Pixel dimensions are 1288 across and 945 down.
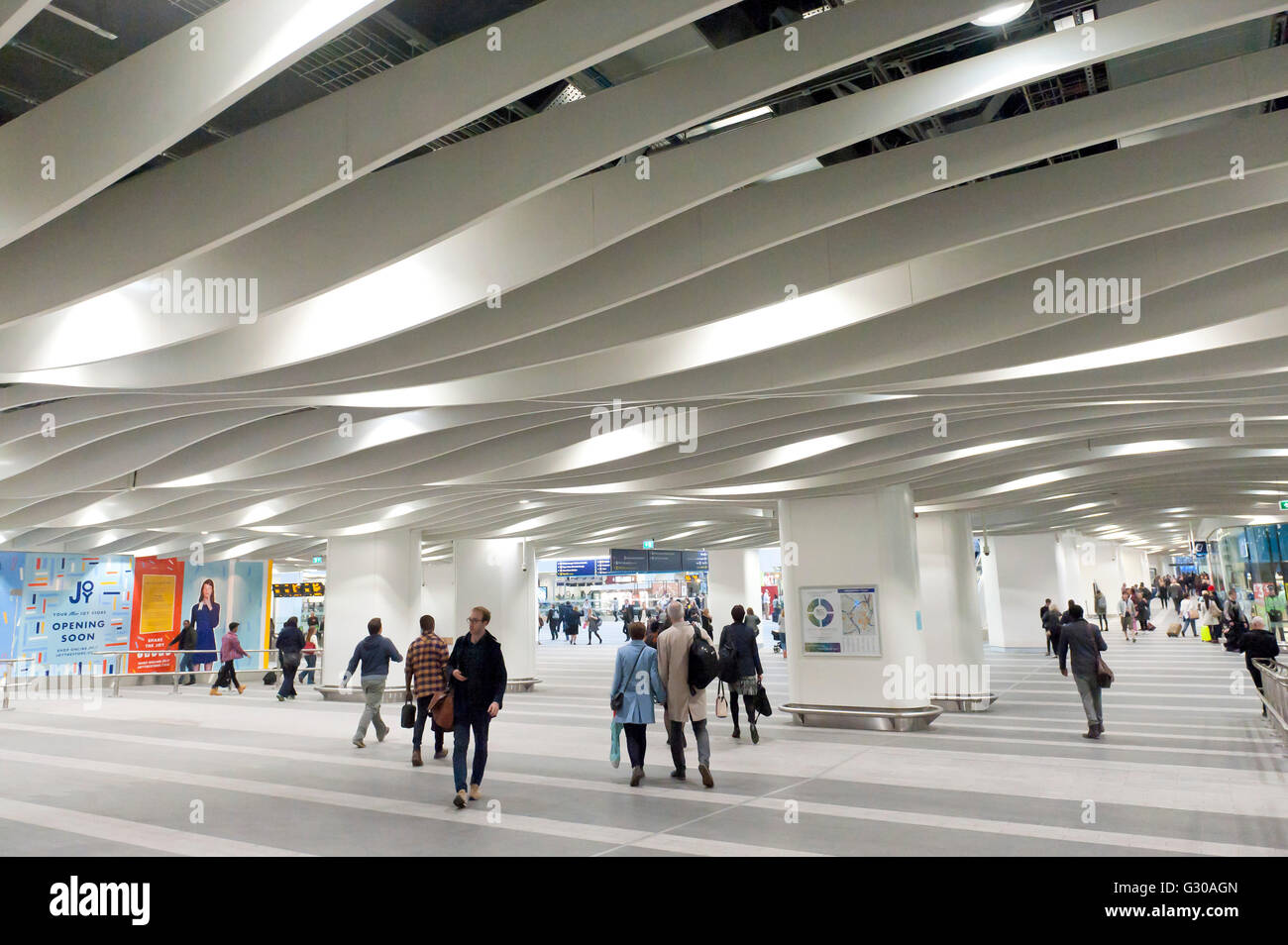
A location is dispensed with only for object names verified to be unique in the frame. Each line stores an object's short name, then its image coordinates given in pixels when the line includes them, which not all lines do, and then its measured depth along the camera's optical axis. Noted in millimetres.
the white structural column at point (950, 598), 18156
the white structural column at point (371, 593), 21328
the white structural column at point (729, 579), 35781
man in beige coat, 9938
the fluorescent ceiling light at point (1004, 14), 3738
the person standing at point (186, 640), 24406
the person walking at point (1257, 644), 14547
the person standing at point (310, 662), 24828
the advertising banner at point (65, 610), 22703
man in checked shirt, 10969
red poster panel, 24922
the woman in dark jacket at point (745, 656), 13062
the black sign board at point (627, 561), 36125
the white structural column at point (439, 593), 36625
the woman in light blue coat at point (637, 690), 9805
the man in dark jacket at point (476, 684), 8812
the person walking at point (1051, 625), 24219
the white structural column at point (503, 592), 22797
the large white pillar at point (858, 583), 15055
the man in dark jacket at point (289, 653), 20766
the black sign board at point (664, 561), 37531
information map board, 15242
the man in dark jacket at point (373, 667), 13258
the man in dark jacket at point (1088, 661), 12773
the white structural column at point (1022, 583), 33219
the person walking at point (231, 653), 22328
